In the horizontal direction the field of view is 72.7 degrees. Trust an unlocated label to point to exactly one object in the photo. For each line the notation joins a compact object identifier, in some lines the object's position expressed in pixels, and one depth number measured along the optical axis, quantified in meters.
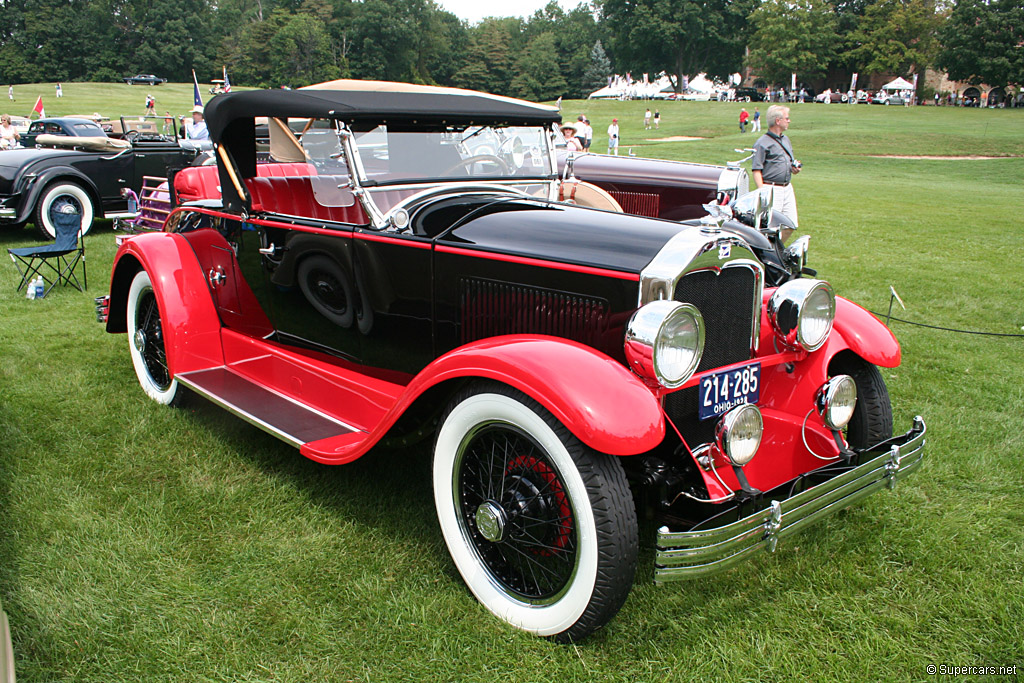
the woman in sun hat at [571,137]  12.25
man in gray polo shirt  8.12
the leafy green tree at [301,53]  67.19
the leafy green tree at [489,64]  74.50
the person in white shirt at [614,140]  25.64
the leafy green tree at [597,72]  71.81
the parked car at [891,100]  57.09
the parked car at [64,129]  13.78
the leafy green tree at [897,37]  58.28
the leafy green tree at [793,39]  60.22
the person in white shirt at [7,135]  15.21
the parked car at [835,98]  60.19
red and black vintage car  2.21
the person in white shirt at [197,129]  13.38
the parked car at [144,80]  62.81
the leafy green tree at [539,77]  70.19
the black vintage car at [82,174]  9.49
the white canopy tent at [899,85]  58.56
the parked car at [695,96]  63.80
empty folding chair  6.62
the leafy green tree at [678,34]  69.06
